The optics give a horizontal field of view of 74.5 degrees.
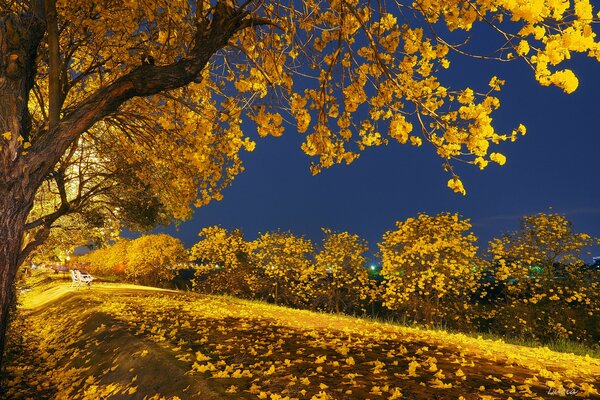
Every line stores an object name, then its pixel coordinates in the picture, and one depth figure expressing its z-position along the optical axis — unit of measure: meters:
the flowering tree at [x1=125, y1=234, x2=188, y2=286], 27.64
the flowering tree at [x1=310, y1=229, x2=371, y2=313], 19.58
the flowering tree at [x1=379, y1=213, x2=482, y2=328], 14.40
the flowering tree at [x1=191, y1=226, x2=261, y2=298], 22.56
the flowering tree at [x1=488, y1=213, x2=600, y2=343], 13.74
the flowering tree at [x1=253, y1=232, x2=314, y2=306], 21.14
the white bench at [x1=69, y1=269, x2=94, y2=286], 22.00
